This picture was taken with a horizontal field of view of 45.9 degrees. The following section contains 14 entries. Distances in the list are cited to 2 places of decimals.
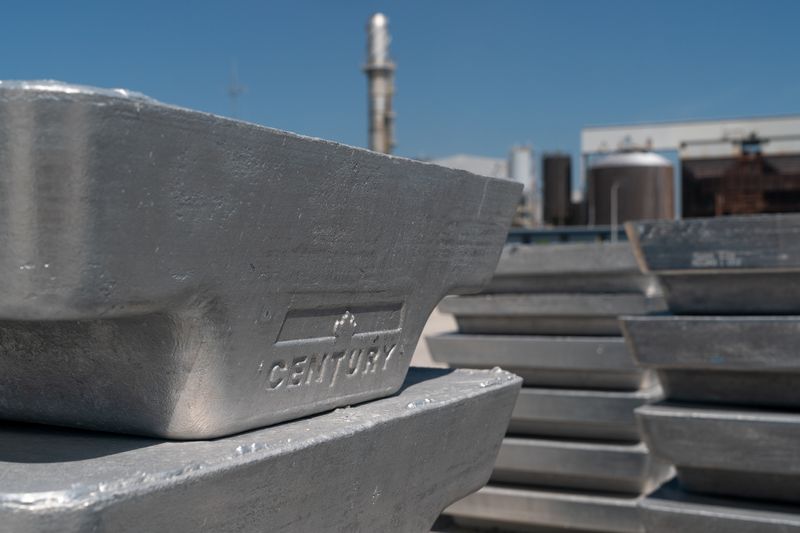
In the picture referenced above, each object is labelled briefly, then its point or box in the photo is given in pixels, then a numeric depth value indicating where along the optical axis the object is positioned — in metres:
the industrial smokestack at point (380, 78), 23.84
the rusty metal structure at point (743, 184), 18.62
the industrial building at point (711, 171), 18.67
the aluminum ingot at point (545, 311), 3.82
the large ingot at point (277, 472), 1.17
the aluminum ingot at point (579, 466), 3.68
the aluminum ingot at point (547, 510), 3.66
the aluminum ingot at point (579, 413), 3.71
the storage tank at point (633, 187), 18.70
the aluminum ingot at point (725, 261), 2.87
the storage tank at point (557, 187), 23.00
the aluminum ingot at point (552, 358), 3.77
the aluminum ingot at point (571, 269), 3.85
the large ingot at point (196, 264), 1.13
